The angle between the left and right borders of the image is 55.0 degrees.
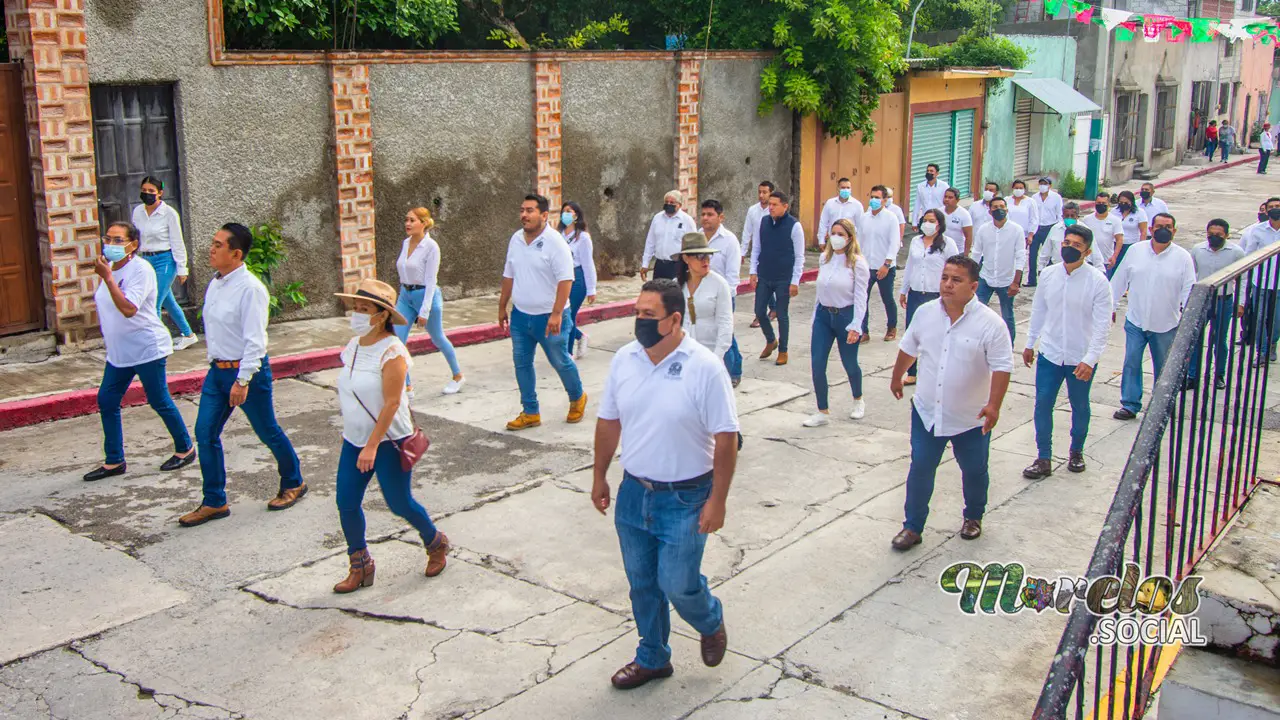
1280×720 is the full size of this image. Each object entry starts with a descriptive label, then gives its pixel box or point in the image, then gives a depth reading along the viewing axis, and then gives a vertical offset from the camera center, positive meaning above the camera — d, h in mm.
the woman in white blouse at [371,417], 6297 -1399
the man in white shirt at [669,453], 5168 -1294
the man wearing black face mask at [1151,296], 10055 -1237
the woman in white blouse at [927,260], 11234 -1067
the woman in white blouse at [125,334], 8078 -1266
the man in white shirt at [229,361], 7406 -1321
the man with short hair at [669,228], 12453 -861
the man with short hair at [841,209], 14135 -766
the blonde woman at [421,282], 10547 -1205
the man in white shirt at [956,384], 6949 -1344
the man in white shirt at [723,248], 10789 -914
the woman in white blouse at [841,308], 9945 -1326
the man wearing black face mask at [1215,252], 11102 -970
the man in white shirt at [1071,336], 8562 -1330
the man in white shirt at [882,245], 13125 -1097
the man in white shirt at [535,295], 9484 -1178
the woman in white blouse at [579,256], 11555 -1070
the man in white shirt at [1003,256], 12891 -1180
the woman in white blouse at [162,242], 11461 -938
